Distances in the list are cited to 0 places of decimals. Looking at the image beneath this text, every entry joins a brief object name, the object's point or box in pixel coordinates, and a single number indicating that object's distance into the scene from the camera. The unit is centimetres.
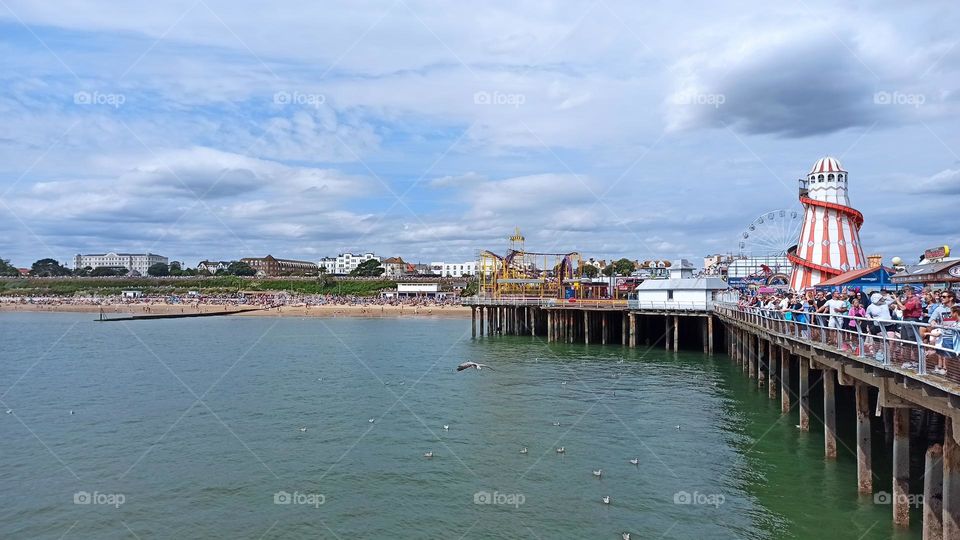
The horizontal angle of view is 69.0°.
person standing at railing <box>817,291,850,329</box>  1527
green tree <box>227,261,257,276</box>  19762
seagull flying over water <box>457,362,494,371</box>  3675
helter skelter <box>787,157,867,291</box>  3575
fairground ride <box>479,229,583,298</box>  6412
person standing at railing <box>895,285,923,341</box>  1352
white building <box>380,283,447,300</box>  14162
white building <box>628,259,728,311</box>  4725
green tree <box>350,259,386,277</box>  18312
